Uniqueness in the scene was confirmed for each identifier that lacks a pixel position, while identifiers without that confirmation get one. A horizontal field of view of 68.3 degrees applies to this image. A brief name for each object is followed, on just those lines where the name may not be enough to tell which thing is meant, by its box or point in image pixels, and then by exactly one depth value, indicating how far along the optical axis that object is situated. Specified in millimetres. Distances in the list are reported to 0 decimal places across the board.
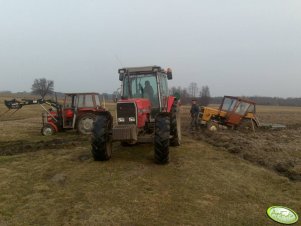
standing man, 12451
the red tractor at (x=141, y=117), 5796
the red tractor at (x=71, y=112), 10634
